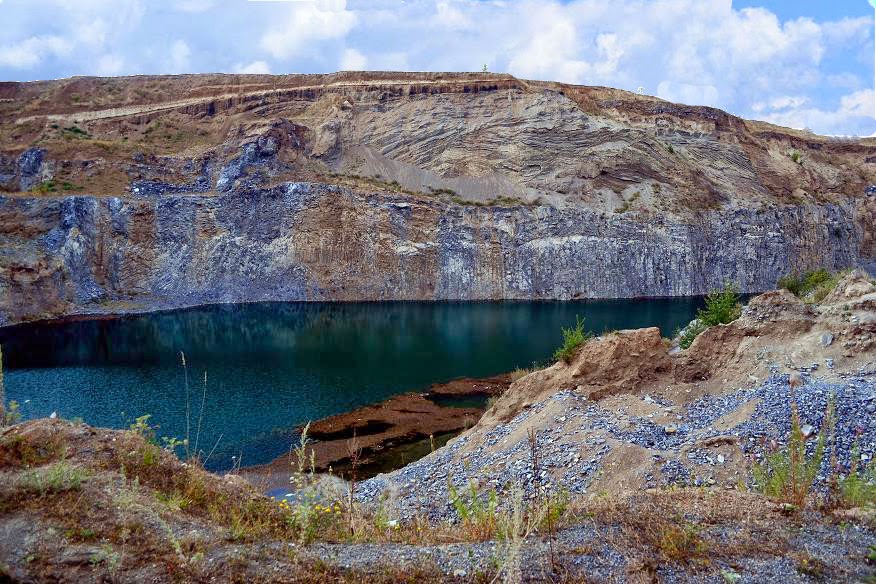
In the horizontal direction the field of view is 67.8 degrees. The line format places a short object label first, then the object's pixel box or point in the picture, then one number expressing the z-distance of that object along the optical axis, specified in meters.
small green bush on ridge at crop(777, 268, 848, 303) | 29.89
